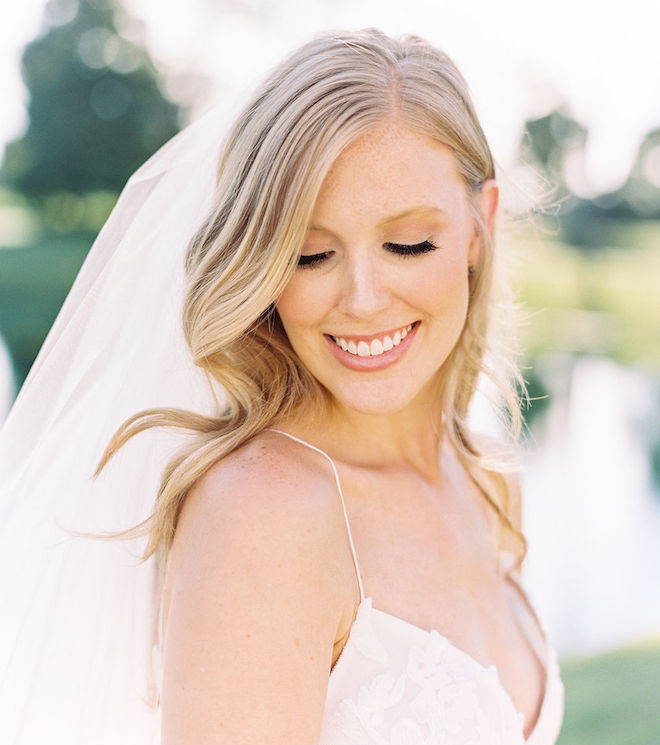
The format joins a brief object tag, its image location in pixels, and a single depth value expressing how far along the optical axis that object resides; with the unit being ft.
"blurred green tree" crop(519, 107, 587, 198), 79.05
